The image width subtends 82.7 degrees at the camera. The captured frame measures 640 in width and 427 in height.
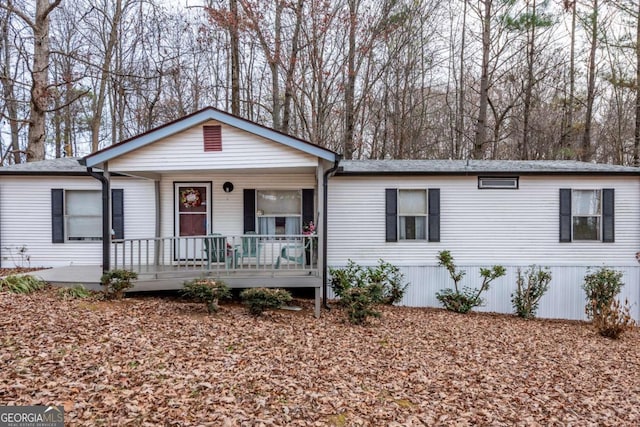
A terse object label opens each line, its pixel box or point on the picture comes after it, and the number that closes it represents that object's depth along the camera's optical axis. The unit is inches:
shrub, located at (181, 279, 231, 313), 248.4
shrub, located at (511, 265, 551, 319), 347.6
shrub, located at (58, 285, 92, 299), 262.7
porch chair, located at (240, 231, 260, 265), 320.6
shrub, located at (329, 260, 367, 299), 307.7
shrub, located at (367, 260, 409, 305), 349.1
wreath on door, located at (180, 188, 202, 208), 362.3
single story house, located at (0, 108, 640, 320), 356.8
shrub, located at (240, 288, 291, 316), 251.4
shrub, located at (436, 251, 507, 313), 345.4
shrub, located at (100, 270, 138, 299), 262.5
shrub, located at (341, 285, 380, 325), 262.1
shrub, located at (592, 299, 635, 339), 293.3
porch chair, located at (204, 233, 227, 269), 264.4
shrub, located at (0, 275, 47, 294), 264.7
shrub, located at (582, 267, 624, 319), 342.0
